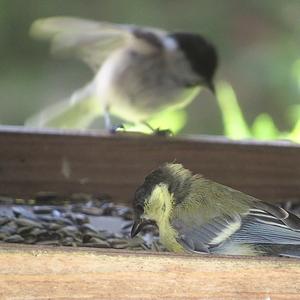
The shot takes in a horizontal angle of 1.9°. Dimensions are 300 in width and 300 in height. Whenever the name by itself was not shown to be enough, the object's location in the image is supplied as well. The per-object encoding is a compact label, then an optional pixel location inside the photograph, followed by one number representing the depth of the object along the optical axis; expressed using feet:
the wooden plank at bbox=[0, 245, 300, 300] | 16.16
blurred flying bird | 17.80
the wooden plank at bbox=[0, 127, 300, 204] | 17.10
